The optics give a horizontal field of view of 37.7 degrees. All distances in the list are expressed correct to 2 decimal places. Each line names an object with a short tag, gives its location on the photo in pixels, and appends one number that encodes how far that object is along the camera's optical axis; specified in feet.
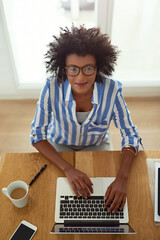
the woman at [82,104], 3.75
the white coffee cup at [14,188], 3.32
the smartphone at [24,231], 3.23
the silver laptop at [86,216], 3.30
